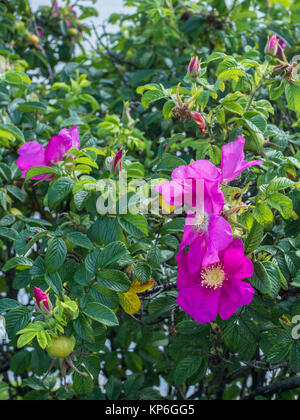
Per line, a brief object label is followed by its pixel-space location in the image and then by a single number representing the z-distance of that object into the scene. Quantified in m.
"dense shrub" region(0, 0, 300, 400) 1.02
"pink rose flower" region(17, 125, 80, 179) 1.26
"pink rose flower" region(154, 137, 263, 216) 0.94
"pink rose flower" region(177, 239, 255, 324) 1.00
